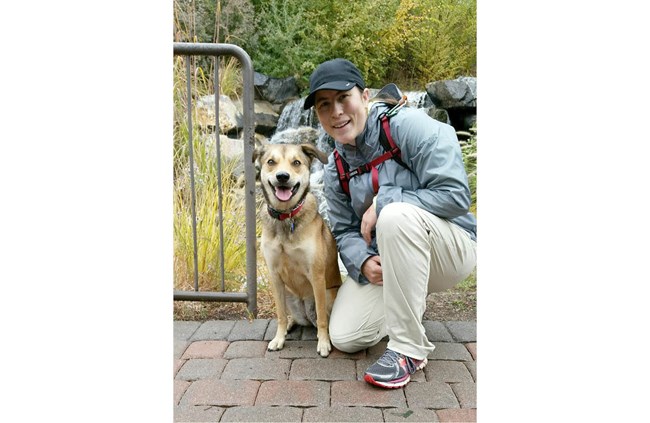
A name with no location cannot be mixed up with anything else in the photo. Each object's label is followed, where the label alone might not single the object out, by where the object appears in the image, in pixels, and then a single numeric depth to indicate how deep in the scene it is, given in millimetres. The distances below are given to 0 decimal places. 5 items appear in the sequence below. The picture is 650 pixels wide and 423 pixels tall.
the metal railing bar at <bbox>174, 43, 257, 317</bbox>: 2758
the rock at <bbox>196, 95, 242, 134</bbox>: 3449
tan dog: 2443
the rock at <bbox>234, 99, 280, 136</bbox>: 4379
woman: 2061
